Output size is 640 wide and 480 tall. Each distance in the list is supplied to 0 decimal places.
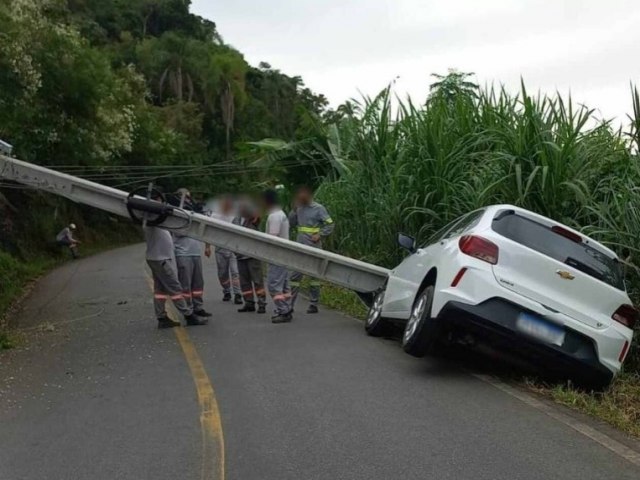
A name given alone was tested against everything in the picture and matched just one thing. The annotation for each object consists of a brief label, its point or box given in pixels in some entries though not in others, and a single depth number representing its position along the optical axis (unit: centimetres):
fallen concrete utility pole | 991
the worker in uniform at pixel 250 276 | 1151
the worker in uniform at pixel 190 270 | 1066
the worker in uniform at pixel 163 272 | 993
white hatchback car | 632
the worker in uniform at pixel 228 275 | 1305
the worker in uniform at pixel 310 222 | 1110
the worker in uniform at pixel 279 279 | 1056
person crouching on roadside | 2786
